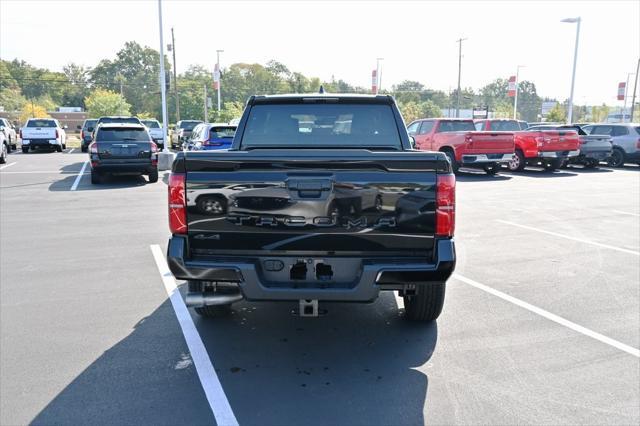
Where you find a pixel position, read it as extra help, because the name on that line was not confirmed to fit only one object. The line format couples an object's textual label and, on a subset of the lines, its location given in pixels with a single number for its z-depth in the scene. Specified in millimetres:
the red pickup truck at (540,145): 18812
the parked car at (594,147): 20672
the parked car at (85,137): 27859
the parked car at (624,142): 21422
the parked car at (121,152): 14359
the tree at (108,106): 75125
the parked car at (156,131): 27414
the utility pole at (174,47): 52256
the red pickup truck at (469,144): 17062
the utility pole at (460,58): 59281
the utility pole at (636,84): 57831
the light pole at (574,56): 29578
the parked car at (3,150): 20267
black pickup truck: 3414
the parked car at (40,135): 26255
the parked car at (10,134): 26912
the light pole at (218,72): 44412
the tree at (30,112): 90438
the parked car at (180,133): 28992
